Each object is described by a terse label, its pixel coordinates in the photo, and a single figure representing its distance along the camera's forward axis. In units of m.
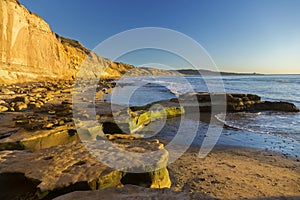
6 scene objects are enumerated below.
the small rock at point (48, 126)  5.60
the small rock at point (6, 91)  13.95
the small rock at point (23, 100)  9.91
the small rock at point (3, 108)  8.29
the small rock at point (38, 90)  15.82
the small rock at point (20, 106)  8.76
